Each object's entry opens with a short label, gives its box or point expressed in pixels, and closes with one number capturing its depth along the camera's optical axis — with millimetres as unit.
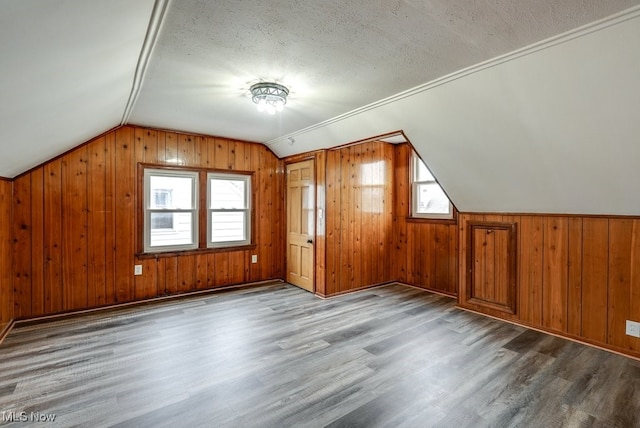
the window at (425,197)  4832
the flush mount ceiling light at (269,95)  2742
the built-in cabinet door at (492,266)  3564
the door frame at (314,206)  4664
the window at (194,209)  4324
